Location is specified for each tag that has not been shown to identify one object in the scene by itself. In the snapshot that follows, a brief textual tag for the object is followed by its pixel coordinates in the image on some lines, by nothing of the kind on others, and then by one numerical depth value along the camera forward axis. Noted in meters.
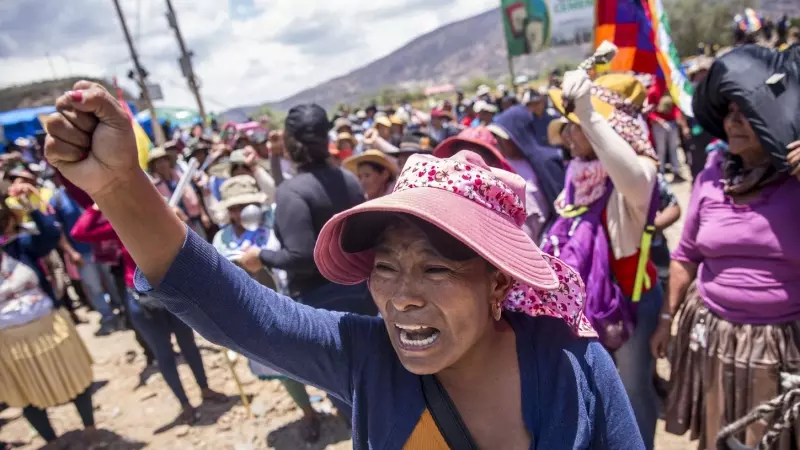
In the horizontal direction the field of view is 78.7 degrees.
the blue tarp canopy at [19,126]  19.75
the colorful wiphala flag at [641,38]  3.10
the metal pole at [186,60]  19.88
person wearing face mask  3.55
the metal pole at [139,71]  17.45
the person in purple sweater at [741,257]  1.93
